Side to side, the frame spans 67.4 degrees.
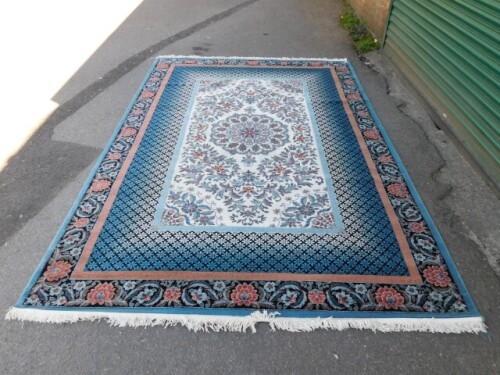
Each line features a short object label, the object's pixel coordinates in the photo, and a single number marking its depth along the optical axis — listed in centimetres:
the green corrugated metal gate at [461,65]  246
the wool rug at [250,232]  182
